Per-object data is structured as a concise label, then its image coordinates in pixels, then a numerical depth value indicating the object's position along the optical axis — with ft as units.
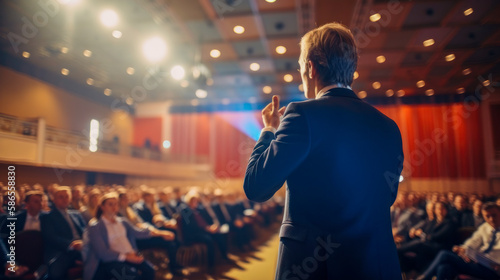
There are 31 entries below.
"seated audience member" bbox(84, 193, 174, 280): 9.97
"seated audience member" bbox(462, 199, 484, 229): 15.48
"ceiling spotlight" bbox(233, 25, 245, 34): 24.54
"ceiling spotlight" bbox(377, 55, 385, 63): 29.15
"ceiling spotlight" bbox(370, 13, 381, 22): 21.98
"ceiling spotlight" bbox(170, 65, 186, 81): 25.09
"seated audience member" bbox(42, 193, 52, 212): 10.10
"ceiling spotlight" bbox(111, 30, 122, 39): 25.71
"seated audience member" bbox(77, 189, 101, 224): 14.47
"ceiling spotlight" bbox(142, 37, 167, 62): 25.05
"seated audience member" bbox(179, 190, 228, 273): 16.20
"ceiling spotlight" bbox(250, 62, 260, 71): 32.22
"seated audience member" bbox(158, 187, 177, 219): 20.75
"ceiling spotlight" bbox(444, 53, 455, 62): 28.53
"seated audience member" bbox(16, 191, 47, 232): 8.75
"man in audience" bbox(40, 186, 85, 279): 10.14
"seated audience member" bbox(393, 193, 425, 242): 16.98
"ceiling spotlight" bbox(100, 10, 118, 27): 22.00
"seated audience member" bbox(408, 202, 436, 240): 15.20
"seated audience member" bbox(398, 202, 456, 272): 13.42
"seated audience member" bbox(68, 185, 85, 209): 14.57
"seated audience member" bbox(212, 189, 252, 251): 21.40
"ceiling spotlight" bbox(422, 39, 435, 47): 25.91
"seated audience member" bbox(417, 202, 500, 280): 10.66
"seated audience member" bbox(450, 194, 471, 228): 17.72
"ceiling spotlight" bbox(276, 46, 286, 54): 28.12
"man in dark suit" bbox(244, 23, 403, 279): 2.53
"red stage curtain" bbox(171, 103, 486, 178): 45.85
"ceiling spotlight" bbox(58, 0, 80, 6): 19.39
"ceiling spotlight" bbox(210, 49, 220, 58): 29.15
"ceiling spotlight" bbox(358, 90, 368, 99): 40.42
